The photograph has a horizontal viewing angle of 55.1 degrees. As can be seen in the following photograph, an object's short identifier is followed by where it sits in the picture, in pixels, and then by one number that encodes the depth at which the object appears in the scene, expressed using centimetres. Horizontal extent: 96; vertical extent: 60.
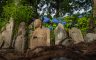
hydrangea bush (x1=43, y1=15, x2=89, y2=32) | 315
